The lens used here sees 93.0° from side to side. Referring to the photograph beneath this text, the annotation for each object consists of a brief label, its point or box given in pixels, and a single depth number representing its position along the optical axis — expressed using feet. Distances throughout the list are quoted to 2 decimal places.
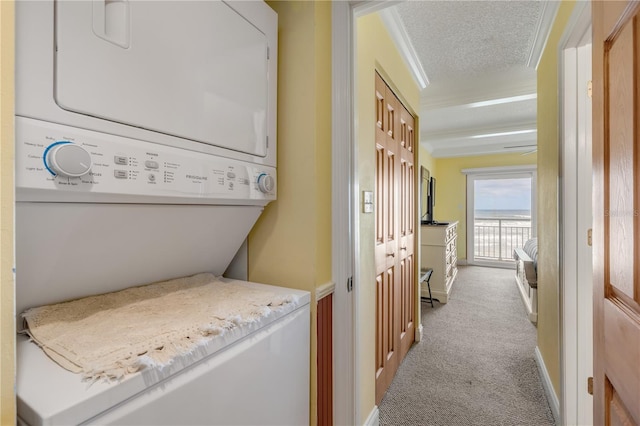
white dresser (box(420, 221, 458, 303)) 12.97
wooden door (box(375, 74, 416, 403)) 6.53
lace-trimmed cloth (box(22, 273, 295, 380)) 1.81
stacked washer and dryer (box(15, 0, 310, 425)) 1.76
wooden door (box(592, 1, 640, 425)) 2.15
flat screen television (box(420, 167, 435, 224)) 14.48
